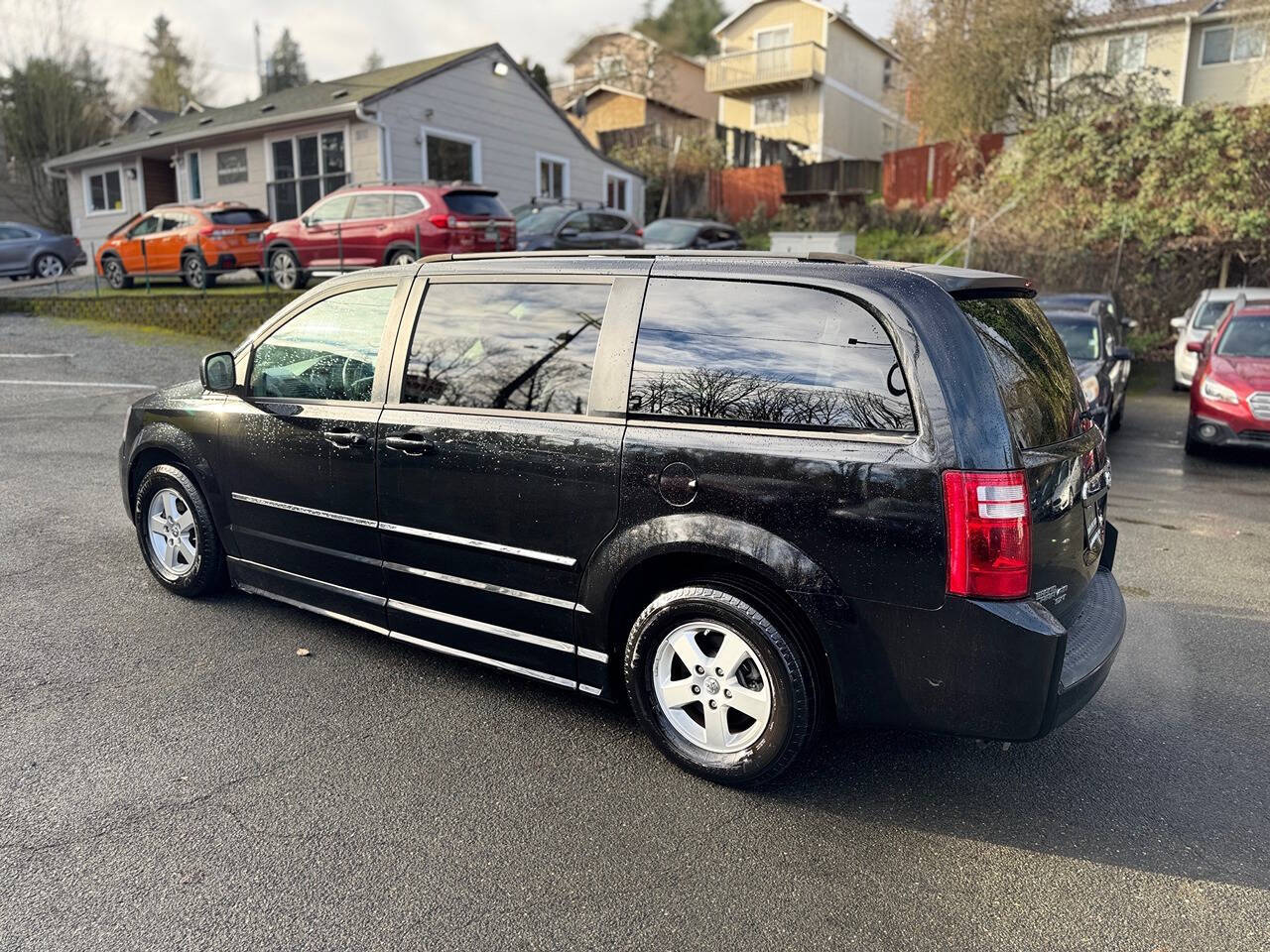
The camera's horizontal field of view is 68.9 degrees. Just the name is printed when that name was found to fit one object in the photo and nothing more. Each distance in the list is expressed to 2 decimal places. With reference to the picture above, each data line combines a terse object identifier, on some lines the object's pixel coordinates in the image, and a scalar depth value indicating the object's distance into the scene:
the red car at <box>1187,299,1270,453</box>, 8.87
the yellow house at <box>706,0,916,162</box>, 37.19
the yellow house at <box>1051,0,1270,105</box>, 28.02
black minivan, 2.85
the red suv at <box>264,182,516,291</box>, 14.77
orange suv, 18.17
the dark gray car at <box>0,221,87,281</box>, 23.45
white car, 13.58
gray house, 21.17
